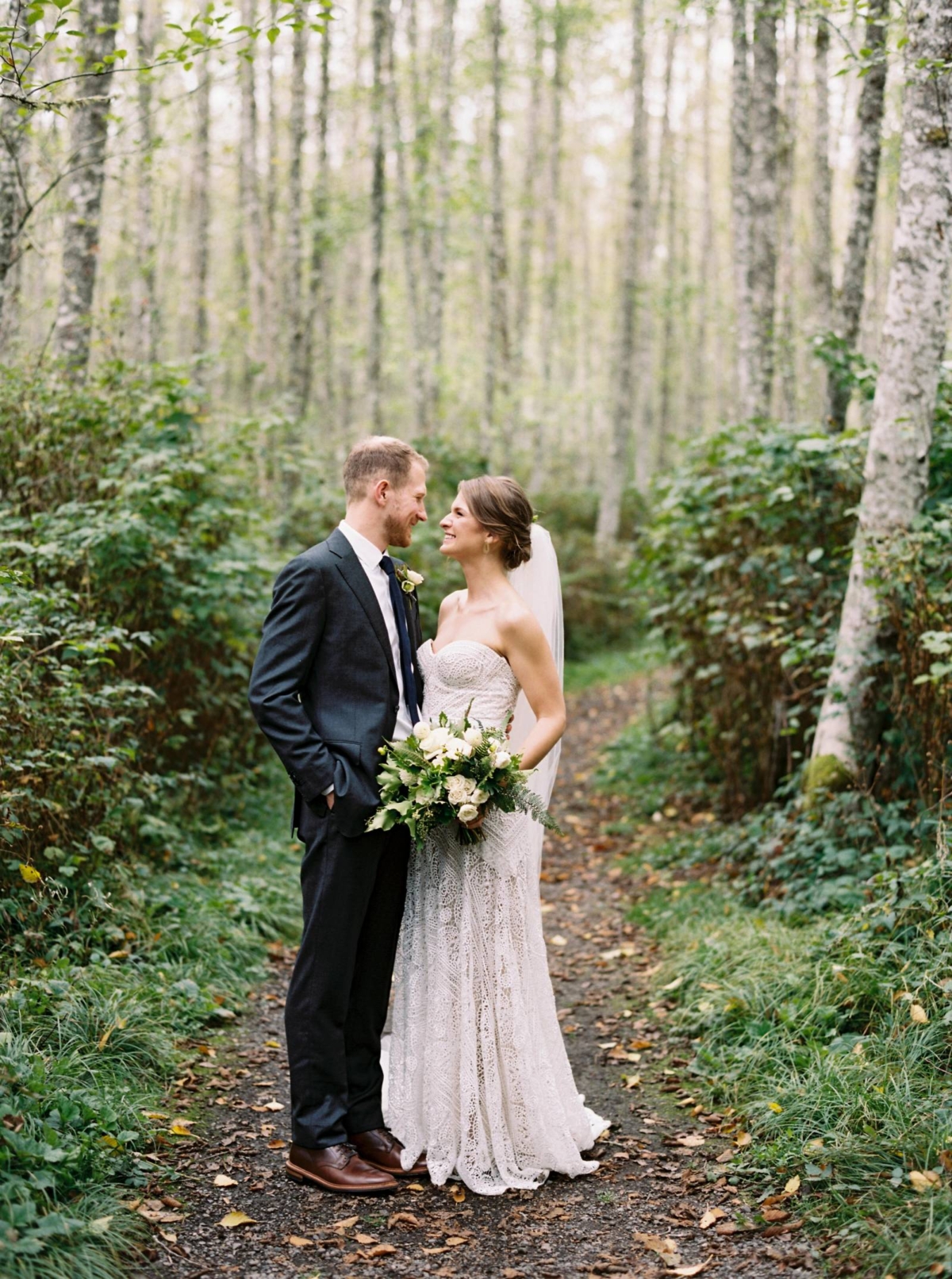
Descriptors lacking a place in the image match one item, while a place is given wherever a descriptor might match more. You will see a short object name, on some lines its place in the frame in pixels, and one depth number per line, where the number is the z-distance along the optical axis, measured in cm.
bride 404
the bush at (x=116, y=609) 521
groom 384
